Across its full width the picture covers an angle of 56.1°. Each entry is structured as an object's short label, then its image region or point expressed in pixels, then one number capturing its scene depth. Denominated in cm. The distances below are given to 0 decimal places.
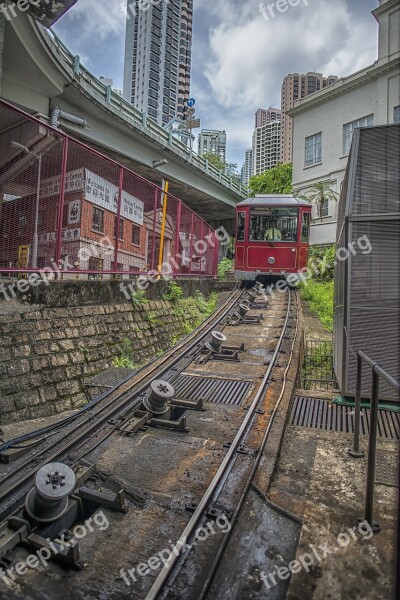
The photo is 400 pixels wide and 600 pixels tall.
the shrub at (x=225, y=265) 2338
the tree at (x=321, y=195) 2334
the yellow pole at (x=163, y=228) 939
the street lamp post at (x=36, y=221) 541
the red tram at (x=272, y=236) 1365
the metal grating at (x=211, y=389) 473
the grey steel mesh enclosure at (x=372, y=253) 414
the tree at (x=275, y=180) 3161
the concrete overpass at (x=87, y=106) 936
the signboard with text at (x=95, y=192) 572
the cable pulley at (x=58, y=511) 212
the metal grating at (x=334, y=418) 394
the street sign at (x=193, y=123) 3295
